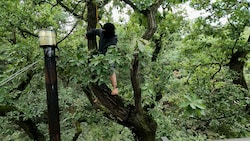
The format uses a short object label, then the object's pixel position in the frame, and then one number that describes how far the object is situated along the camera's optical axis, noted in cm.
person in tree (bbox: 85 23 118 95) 244
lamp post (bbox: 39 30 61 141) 138
